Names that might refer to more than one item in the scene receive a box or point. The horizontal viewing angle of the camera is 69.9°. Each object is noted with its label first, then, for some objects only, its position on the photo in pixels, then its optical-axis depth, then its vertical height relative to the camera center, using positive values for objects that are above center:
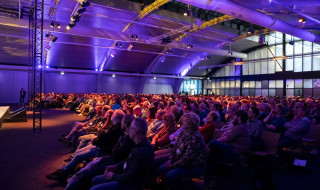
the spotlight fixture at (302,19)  8.75 +2.89
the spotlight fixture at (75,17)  10.16 +3.34
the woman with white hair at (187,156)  2.69 -0.75
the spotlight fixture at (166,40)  15.16 +3.52
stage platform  9.12 -0.89
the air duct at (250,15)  7.62 +3.01
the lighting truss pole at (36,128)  7.67 -1.29
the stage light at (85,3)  8.56 +3.34
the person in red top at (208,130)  3.92 -0.63
